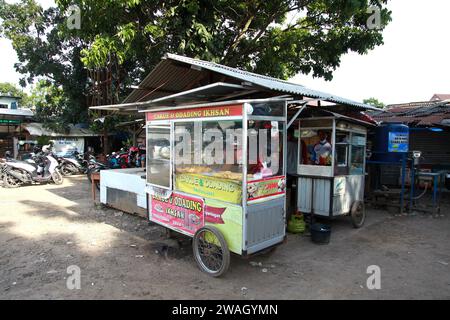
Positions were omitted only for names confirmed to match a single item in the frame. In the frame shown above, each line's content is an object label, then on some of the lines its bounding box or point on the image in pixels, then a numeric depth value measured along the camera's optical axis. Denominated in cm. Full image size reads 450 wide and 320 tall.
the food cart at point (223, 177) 363
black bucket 498
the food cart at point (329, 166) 564
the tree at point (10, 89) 3349
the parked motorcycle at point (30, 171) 967
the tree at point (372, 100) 4146
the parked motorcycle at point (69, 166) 1230
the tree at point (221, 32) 703
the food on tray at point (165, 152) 462
